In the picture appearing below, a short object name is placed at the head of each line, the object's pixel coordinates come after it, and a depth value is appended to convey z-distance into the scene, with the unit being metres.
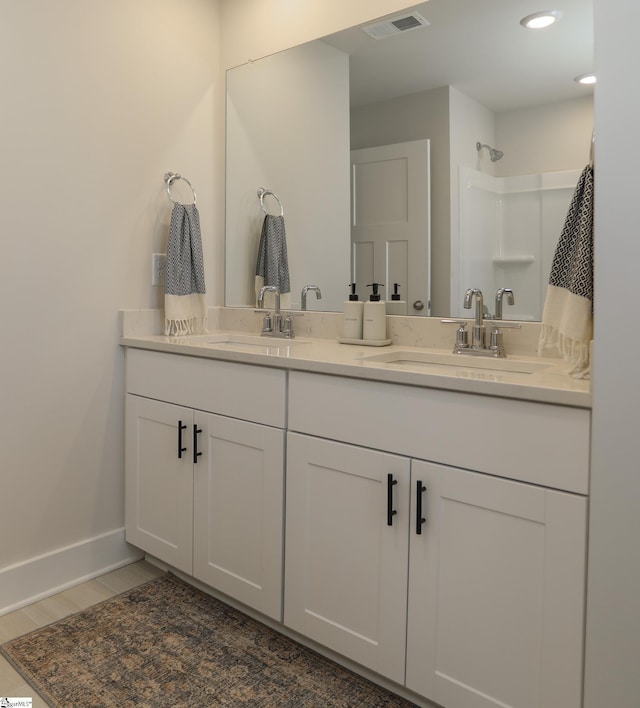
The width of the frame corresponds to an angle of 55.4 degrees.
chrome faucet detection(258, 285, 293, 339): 2.38
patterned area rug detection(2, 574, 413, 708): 1.58
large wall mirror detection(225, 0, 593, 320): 1.72
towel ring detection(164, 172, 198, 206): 2.39
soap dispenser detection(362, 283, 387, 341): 2.05
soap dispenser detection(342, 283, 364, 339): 2.11
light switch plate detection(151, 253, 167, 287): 2.39
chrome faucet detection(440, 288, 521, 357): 1.80
